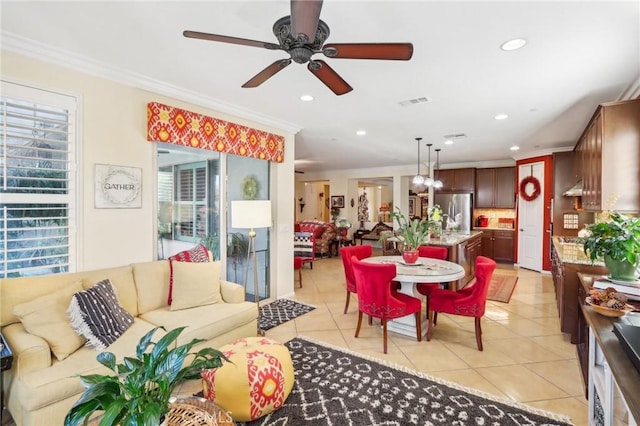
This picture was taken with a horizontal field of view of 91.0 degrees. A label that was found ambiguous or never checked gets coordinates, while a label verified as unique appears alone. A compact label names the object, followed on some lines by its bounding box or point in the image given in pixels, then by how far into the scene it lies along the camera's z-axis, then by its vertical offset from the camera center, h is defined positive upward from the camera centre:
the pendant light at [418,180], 5.93 +0.59
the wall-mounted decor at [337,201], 10.44 +0.31
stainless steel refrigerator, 8.20 +0.11
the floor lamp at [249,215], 3.41 -0.05
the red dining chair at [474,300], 3.13 -0.92
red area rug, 5.05 -1.35
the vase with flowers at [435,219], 5.05 -0.13
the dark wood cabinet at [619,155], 2.83 +0.53
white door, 6.86 -0.29
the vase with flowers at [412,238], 3.74 -0.32
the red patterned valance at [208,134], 3.19 +0.90
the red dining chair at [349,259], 4.09 -0.64
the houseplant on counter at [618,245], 2.22 -0.24
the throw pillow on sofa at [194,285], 2.96 -0.73
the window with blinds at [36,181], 2.42 +0.23
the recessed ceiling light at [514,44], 2.29 +1.25
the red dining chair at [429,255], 3.91 -0.61
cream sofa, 1.85 -0.95
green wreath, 4.37 +0.32
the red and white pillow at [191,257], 3.10 -0.48
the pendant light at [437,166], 6.27 +1.19
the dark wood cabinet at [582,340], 2.50 -1.14
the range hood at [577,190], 4.94 +0.35
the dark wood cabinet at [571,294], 3.26 -0.88
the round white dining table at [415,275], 3.14 -0.65
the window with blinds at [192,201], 3.70 +0.11
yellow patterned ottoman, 2.09 -1.17
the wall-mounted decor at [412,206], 13.45 +0.22
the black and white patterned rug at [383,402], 2.15 -1.42
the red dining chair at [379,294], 3.04 -0.84
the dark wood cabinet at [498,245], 7.78 -0.84
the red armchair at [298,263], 5.61 -0.94
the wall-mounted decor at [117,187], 2.86 +0.22
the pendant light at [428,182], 6.03 +0.56
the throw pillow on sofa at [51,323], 2.07 -0.76
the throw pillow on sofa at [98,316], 2.20 -0.78
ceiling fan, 1.68 +0.91
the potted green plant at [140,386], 1.11 -0.68
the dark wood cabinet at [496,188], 7.84 +0.61
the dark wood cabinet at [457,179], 8.25 +0.86
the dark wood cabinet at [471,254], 5.62 -0.80
